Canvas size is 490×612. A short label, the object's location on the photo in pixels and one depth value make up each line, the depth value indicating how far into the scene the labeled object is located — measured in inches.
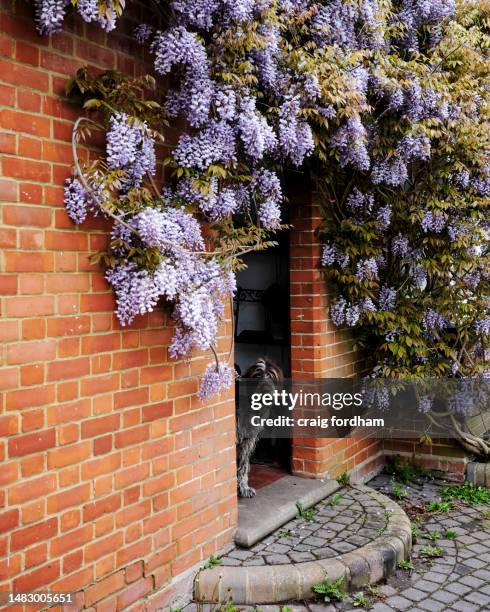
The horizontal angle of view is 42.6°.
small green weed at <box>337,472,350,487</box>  201.5
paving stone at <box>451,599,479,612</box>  141.3
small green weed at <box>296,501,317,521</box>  173.5
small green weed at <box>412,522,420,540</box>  181.8
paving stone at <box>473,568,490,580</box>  157.3
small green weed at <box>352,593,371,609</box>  140.0
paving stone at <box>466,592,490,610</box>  144.5
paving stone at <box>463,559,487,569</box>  163.3
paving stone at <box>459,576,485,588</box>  153.5
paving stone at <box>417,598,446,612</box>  141.6
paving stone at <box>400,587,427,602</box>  146.2
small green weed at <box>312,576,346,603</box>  138.2
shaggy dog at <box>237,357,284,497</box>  179.8
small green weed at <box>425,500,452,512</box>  201.6
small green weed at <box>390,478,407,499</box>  214.2
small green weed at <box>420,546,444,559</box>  169.3
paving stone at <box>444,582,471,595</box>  150.0
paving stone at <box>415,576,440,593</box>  150.8
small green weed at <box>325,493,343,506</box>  185.5
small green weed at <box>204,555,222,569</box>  143.3
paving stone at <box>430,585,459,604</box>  145.6
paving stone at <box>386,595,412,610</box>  141.5
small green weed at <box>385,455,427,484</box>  233.5
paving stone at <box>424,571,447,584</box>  155.6
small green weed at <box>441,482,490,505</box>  211.6
